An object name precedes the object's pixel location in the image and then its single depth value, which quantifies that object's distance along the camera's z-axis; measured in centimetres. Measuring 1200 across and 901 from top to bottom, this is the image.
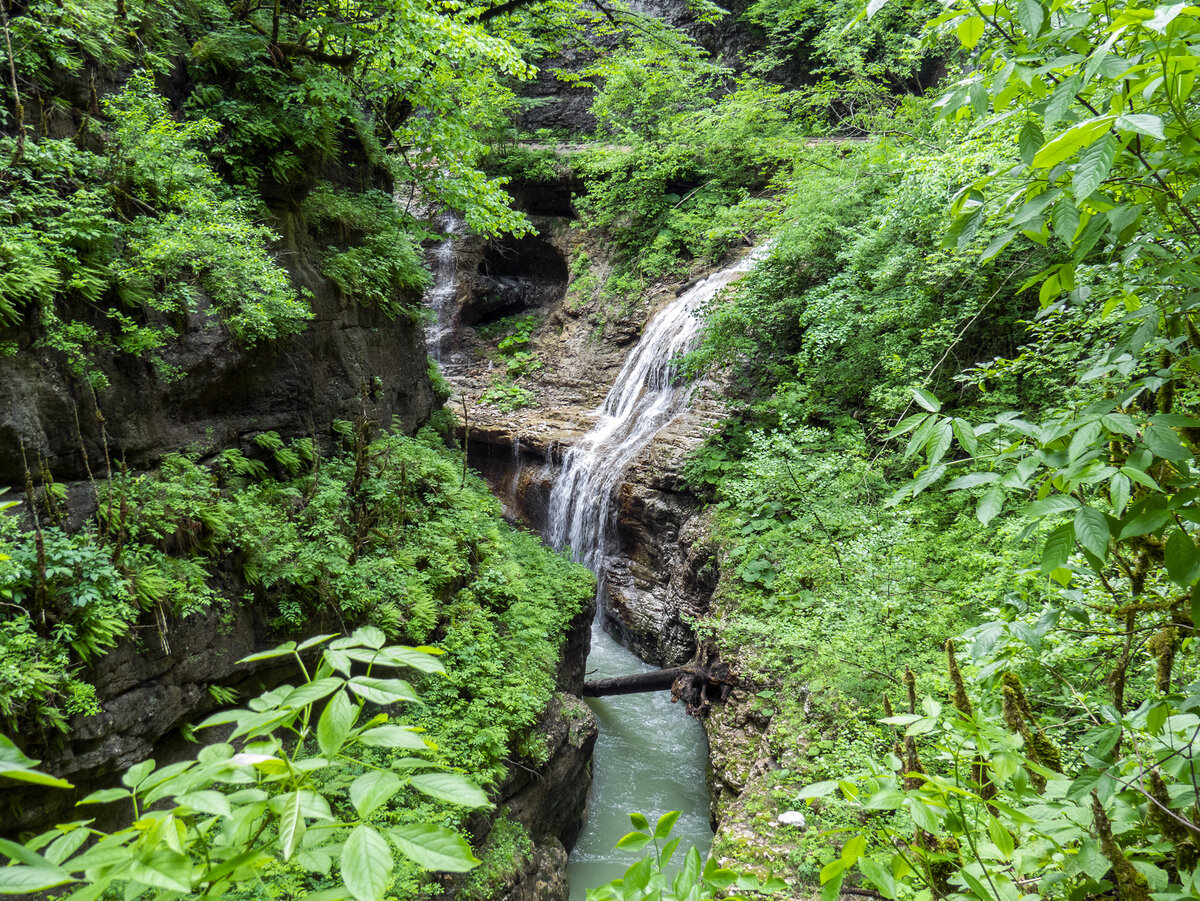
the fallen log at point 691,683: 816
